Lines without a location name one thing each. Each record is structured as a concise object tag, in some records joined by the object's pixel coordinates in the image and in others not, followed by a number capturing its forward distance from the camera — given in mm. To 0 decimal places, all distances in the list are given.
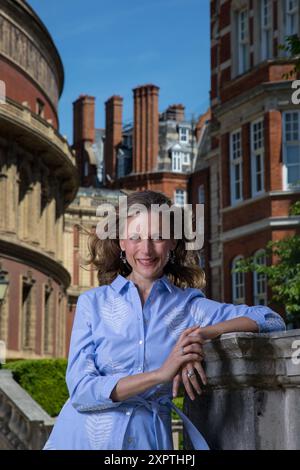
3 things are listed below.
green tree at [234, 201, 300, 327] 21727
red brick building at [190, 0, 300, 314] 29562
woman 4004
